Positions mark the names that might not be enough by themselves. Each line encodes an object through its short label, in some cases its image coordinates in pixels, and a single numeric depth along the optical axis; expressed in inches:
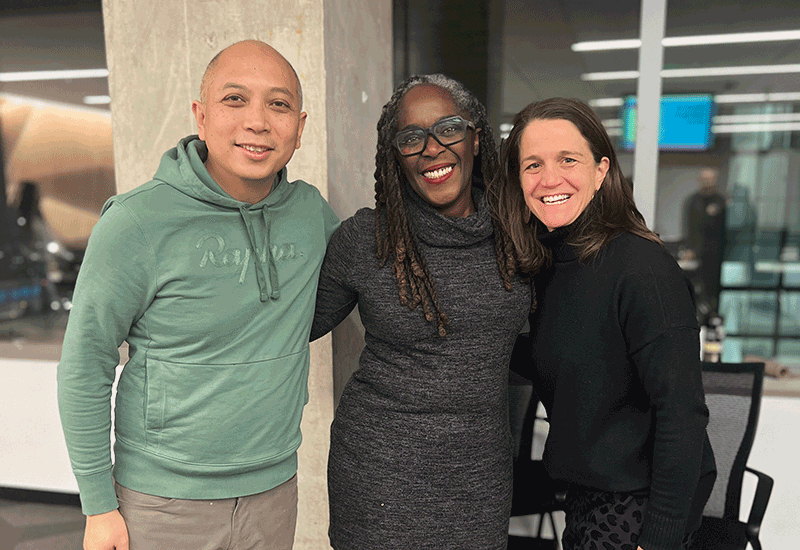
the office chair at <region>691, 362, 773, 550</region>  76.2
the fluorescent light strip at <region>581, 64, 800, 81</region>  166.9
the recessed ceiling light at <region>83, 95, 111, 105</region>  182.5
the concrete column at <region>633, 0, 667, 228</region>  99.3
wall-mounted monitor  171.8
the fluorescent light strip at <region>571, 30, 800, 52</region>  163.3
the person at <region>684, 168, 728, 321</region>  175.8
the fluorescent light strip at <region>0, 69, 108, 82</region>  183.3
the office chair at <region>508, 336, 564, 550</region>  81.9
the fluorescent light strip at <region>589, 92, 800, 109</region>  162.7
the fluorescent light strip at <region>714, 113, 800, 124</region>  174.4
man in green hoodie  42.6
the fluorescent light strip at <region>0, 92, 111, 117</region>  182.0
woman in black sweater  43.8
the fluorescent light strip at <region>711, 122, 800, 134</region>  174.6
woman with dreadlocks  49.1
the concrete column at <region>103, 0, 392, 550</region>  68.5
